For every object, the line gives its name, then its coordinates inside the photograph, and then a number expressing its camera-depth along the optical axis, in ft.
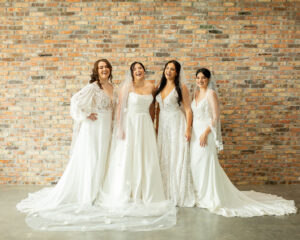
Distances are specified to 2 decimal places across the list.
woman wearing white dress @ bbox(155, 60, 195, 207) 11.94
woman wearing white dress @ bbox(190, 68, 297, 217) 11.48
